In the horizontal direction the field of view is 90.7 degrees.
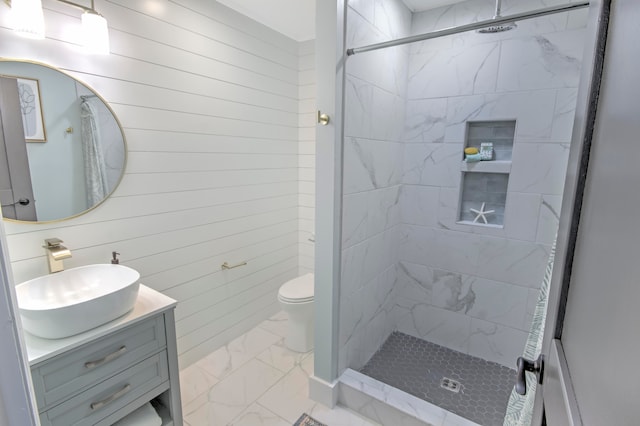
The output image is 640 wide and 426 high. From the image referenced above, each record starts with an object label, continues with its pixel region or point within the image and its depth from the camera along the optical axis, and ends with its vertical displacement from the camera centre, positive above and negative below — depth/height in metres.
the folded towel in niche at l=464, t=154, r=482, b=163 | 2.24 +0.02
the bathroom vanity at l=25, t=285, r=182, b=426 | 1.19 -0.89
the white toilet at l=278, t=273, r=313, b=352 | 2.44 -1.19
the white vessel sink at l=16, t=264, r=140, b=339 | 1.19 -0.61
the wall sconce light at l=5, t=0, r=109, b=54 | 1.29 +0.58
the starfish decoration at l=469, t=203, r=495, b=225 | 2.32 -0.39
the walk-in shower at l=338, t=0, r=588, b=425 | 1.91 -0.26
